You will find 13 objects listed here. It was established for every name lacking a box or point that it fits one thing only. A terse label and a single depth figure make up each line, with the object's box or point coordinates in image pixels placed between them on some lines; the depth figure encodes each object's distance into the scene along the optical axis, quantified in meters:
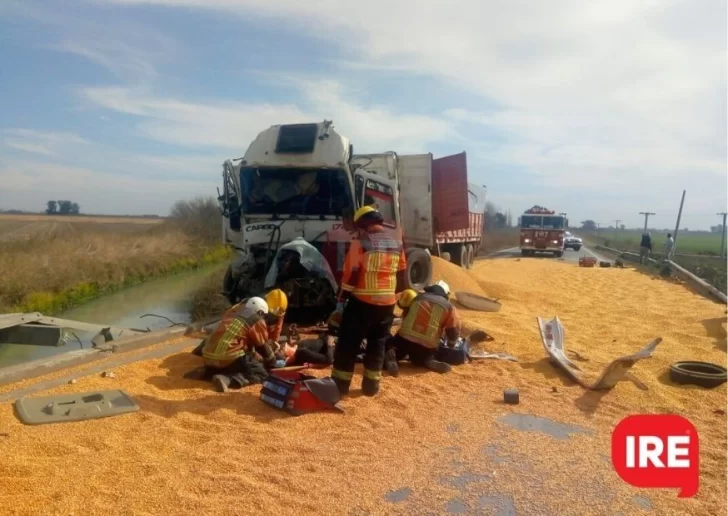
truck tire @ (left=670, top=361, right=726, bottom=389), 6.24
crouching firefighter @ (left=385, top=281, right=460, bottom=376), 6.71
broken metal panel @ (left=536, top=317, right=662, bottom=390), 5.84
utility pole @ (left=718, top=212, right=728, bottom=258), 27.03
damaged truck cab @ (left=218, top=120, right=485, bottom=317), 9.84
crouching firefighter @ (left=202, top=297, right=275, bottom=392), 5.96
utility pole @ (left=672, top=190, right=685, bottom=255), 25.63
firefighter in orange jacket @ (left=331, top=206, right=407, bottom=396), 5.63
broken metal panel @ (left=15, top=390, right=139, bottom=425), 4.73
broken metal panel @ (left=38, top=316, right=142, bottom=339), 8.03
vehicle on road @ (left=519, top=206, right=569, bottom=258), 31.89
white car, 43.22
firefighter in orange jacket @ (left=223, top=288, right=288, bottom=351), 6.69
